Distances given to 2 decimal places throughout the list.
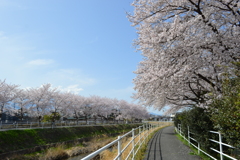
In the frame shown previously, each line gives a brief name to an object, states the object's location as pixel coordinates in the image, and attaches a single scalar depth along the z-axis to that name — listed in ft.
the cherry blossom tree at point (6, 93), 87.10
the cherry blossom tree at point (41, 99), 106.11
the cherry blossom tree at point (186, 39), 23.63
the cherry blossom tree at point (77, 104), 142.54
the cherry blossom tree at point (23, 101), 106.22
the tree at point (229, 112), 14.41
